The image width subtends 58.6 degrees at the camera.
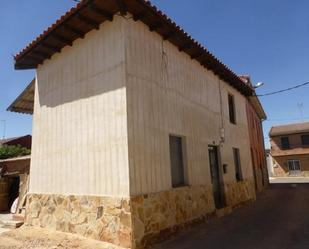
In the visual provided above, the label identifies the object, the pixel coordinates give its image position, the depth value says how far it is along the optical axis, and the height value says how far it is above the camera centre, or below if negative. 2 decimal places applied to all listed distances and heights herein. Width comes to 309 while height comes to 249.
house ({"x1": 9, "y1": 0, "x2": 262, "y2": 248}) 6.31 +1.45
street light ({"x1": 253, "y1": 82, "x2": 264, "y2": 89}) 15.79 +5.02
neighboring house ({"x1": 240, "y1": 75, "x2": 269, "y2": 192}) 17.36 +2.39
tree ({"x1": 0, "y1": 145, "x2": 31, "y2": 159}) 20.50 +2.50
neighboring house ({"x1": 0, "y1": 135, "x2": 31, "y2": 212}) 10.75 +0.21
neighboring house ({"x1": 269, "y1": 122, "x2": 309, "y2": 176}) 36.41 +3.04
